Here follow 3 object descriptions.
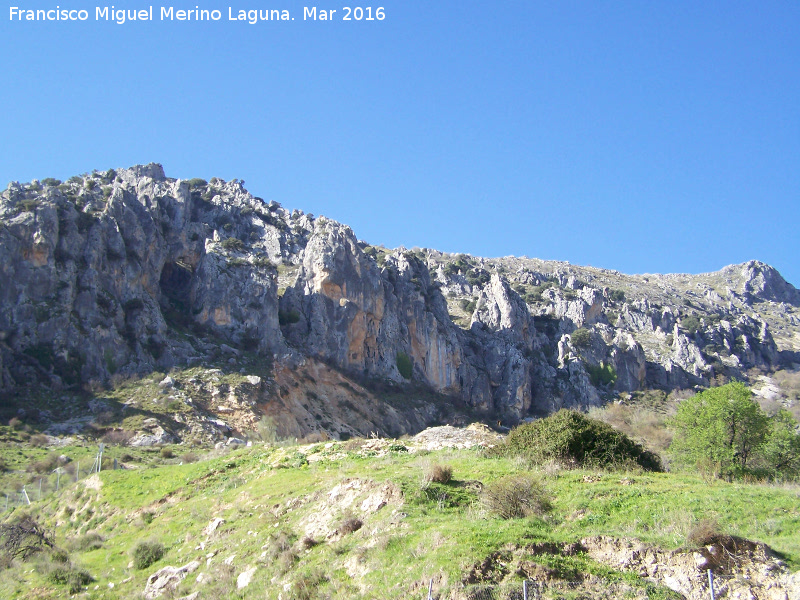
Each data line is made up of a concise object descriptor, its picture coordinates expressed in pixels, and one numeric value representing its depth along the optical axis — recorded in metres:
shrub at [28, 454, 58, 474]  34.66
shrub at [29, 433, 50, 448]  39.81
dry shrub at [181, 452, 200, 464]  34.19
